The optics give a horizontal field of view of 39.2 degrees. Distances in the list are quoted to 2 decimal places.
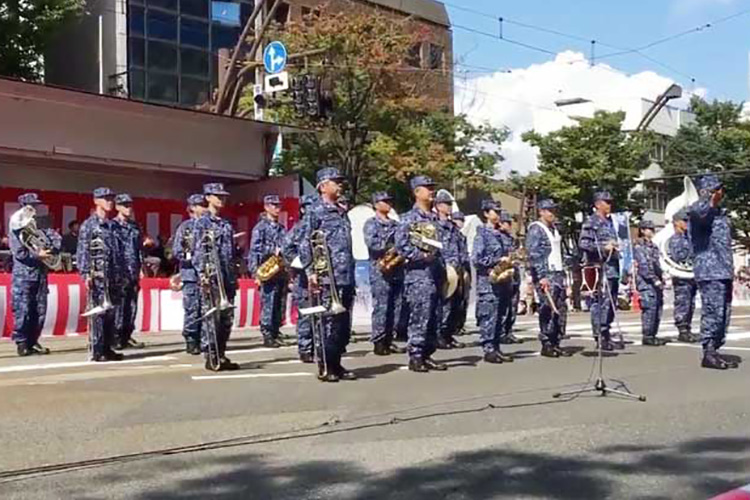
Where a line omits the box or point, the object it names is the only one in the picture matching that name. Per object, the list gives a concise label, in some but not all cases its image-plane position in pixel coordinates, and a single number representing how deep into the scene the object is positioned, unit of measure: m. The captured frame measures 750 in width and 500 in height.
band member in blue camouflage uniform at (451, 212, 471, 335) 14.34
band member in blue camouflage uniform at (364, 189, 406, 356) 12.96
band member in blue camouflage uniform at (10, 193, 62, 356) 12.91
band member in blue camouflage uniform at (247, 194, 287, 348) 14.26
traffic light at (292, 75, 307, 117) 23.89
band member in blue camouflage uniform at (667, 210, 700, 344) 15.05
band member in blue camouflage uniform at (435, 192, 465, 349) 12.06
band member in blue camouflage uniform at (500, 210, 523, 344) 12.50
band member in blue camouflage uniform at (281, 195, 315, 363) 10.38
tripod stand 9.45
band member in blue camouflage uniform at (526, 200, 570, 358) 12.42
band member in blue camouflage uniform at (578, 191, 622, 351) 12.90
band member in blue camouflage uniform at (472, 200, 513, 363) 12.04
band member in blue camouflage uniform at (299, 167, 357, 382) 9.88
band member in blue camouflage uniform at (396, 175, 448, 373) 10.73
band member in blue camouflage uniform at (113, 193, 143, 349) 12.68
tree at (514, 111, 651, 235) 41.28
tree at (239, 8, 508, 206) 29.27
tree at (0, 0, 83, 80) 27.84
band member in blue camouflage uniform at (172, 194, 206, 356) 12.15
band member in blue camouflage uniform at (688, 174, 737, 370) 10.95
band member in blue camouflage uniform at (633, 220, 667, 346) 14.98
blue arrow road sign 24.05
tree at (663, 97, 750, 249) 49.06
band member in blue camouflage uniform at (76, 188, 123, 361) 11.84
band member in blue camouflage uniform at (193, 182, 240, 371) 10.80
